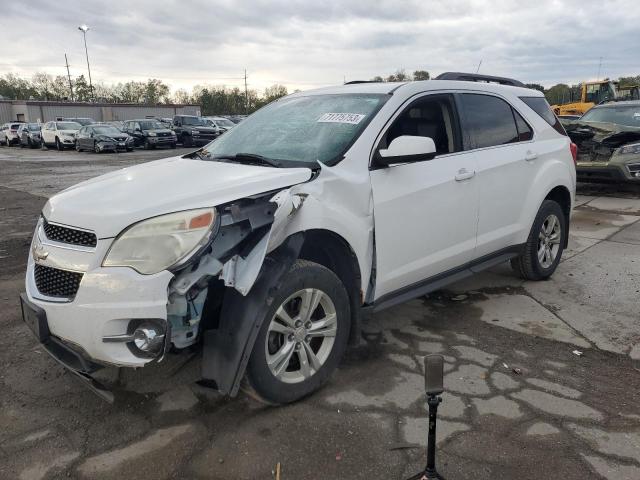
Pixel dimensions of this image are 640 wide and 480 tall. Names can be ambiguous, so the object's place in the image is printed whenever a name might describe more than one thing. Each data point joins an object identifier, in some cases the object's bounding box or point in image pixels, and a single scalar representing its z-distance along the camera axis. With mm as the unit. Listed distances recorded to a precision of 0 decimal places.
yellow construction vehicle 21203
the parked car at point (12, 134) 35406
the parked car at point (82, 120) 33303
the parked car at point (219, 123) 30675
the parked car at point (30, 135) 32625
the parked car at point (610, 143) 9621
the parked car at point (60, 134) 28938
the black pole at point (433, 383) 1925
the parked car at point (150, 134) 28375
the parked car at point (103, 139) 26062
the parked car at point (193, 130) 30078
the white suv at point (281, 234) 2537
